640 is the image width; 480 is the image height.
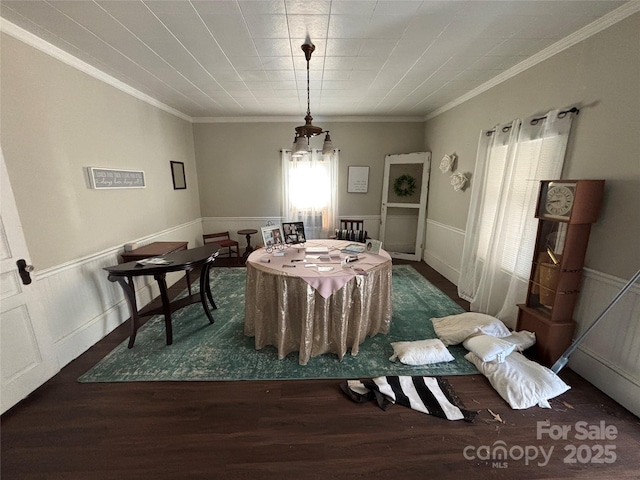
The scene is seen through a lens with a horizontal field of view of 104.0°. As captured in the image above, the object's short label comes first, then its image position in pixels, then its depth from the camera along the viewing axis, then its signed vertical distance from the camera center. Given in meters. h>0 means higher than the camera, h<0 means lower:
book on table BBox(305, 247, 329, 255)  2.57 -0.65
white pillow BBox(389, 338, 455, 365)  2.09 -1.37
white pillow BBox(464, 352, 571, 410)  1.72 -1.36
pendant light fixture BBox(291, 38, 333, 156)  2.27 +0.49
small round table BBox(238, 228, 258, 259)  4.65 -0.86
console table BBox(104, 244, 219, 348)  2.17 -0.76
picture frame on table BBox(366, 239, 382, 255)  2.55 -0.60
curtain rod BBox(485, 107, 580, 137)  1.96 +0.61
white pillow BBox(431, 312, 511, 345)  2.27 -1.28
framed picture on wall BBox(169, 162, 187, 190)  3.95 +0.17
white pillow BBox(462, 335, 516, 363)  1.99 -1.27
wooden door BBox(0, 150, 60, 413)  1.69 -0.94
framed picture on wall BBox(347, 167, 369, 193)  4.82 +0.15
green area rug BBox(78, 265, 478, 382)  2.00 -1.45
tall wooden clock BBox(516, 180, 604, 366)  1.78 -0.55
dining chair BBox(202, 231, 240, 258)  4.59 -1.01
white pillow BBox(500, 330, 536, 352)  2.12 -1.28
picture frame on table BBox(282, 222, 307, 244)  2.88 -0.51
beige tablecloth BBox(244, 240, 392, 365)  2.01 -0.96
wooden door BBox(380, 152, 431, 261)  4.59 -0.30
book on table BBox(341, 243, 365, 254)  2.62 -0.64
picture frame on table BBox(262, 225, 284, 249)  2.62 -0.52
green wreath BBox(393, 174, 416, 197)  4.75 +0.06
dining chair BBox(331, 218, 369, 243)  3.24 -0.63
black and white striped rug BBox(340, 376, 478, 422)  1.67 -1.44
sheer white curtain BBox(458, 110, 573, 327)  2.19 -0.17
